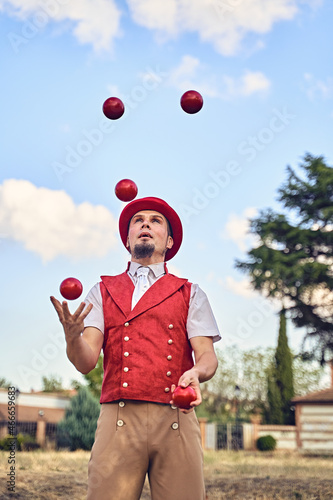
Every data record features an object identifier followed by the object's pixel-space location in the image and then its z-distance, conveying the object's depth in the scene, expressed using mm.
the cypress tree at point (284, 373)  29984
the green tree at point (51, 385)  43812
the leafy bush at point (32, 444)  20344
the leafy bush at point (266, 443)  24266
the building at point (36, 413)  24500
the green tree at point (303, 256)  15867
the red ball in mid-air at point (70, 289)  3006
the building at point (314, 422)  23509
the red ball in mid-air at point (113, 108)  4266
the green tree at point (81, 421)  17672
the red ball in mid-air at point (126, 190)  3992
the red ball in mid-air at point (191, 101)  4215
